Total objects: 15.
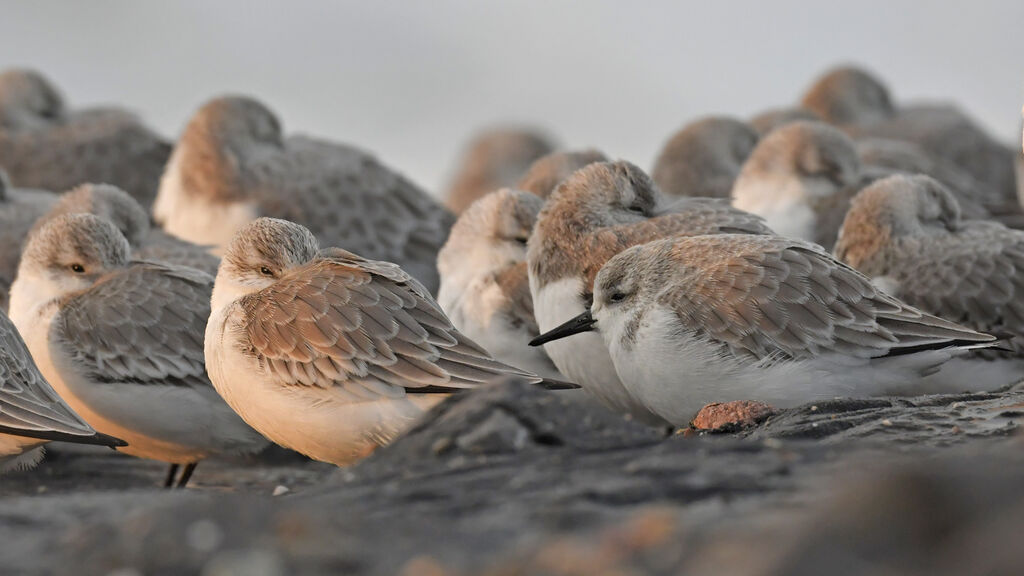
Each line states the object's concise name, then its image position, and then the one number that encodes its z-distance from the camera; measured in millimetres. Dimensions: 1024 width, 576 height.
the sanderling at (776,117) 32719
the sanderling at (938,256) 16484
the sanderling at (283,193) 23109
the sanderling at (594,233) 15844
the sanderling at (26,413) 13375
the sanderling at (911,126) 37312
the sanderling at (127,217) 19609
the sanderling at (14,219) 21469
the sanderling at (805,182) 22187
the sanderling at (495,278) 17219
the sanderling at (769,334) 13914
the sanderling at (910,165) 24125
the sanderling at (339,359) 13016
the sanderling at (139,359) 15617
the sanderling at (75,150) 29016
